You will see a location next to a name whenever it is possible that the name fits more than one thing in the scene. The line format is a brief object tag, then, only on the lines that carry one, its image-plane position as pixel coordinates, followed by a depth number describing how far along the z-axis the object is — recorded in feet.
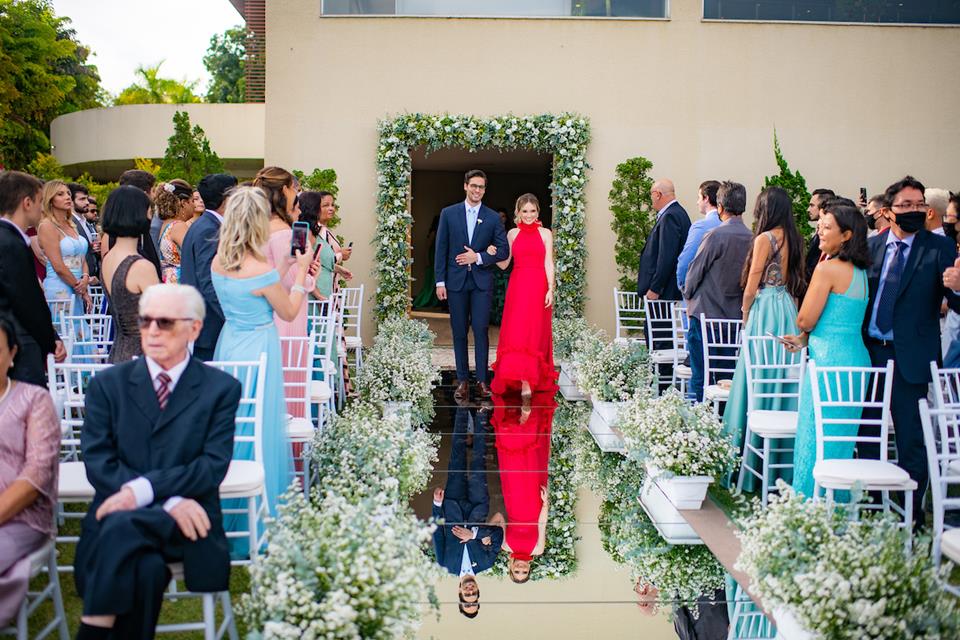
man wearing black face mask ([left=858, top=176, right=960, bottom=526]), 17.20
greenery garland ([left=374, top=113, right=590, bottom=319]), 42.83
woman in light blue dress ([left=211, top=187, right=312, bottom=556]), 15.33
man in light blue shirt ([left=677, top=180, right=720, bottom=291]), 27.25
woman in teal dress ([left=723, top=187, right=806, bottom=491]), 20.11
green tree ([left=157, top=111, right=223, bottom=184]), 48.47
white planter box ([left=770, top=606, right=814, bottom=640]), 11.46
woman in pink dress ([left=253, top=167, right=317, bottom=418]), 18.38
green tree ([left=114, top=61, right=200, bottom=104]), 125.90
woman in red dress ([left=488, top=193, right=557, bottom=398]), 31.71
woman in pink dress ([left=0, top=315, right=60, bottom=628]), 11.30
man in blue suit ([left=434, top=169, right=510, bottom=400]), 31.35
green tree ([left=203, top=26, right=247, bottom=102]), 151.53
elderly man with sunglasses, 10.51
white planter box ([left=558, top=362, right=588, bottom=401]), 32.86
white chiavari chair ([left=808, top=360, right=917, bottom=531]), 14.66
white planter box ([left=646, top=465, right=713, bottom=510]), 18.22
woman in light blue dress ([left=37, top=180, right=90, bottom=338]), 24.34
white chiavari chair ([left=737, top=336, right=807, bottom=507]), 18.78
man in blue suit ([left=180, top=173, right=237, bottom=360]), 18.12
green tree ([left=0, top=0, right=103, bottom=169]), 79.05
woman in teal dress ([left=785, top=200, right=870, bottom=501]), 17.03
